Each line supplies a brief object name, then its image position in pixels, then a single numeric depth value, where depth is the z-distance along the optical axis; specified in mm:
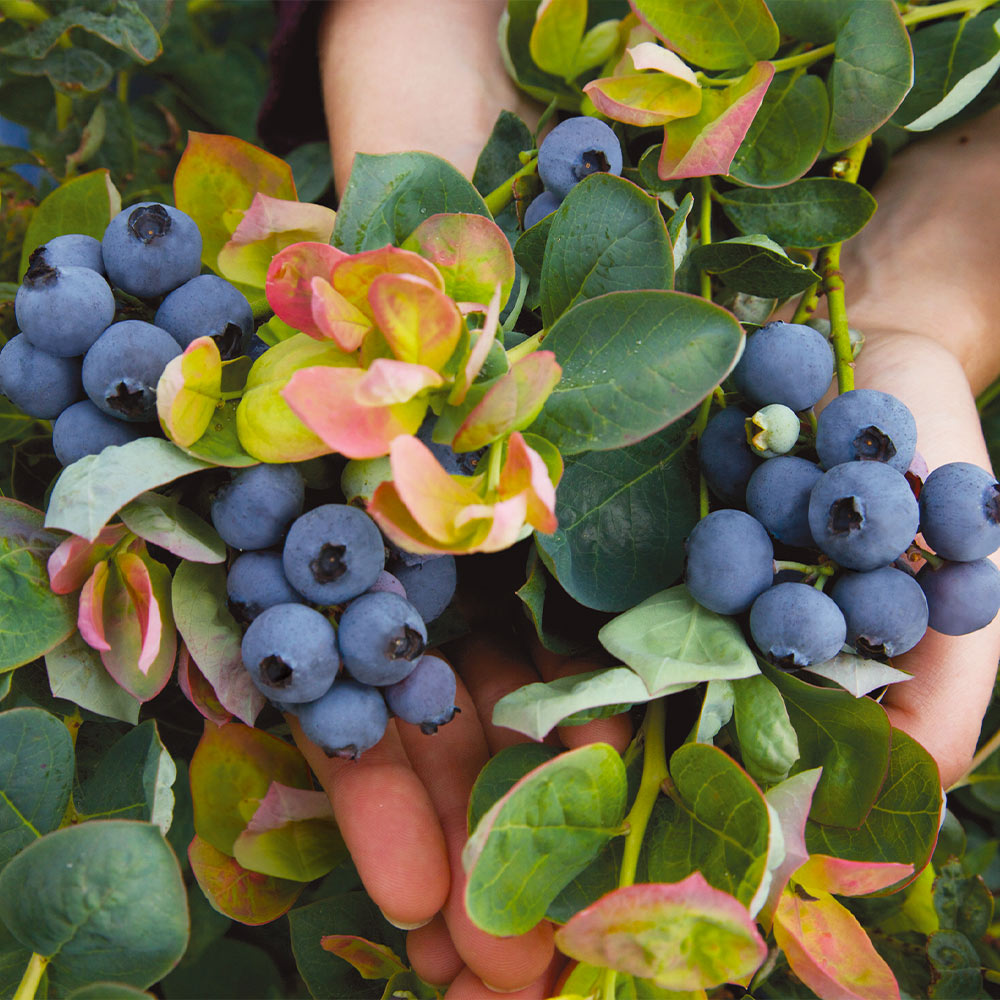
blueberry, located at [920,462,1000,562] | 413
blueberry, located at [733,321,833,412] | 425
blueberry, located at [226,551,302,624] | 403
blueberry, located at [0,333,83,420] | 409
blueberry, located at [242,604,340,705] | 393
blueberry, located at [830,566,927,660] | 410
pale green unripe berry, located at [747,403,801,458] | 420
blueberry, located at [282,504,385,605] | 395
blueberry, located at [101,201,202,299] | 410
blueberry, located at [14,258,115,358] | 404
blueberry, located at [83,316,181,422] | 400
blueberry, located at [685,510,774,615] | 412
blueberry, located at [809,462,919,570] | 404
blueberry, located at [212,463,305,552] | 402
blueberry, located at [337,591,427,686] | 396
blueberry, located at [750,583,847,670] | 405
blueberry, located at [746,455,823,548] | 419
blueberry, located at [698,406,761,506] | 430
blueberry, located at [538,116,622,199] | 440
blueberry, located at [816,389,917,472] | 416
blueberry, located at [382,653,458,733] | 408
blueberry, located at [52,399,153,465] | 408
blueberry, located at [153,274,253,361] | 412
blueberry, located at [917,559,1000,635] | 419
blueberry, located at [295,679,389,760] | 403
